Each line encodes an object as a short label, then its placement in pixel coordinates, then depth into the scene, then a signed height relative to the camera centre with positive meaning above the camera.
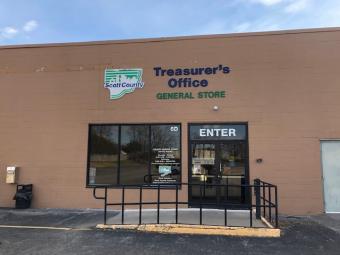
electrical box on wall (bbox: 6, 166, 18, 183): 13.51 -0.17
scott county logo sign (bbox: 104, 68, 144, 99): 13.38 +3.10
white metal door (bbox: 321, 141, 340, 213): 12.09 -0.02
